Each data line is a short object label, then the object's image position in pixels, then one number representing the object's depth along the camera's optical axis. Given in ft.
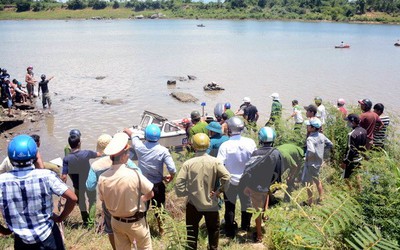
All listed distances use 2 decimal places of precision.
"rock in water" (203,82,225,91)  75.88
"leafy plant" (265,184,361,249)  10.53
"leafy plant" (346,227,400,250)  8.95
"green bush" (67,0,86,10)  370.12
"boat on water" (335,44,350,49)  148.94
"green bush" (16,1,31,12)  351.87
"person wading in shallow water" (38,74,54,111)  55.10
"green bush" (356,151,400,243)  10.56
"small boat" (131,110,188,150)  36.88
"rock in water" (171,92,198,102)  66.59
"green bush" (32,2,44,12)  356.18
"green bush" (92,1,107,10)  380.37
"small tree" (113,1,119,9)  396.98
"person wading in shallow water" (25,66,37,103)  57.08
